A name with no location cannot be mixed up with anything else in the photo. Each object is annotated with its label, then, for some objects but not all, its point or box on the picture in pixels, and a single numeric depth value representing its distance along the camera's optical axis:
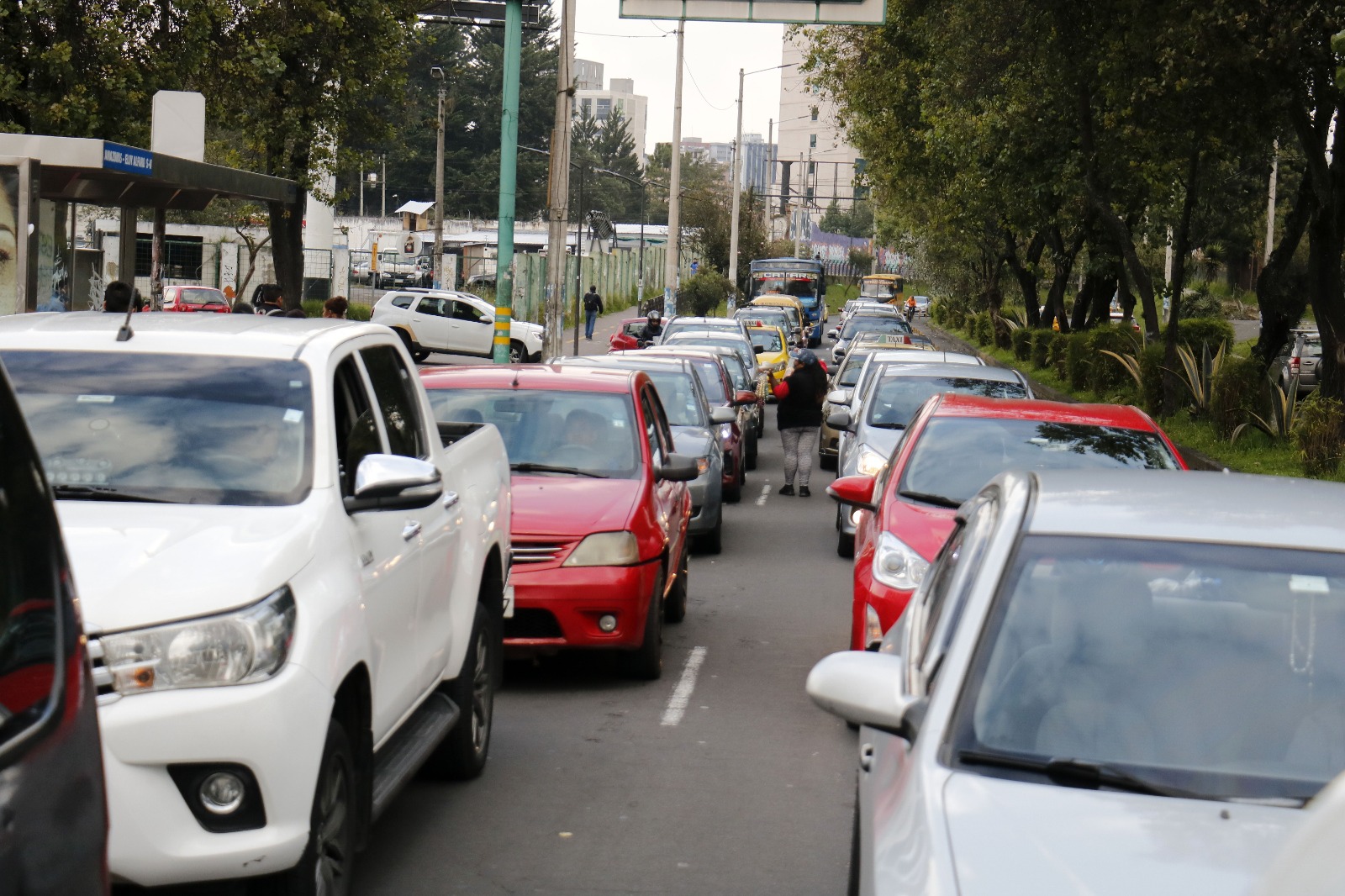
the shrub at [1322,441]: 16.75
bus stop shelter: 13.45
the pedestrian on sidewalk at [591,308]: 48.84
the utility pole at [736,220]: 63.59
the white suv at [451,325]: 39.84
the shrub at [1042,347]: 38.38
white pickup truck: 4.13
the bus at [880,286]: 101.07
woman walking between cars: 18.33
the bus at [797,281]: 69.44
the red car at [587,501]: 8.64
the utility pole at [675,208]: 44.19
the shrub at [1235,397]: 20.41
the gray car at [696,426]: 14.12
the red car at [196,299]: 39.69
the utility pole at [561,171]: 22.72
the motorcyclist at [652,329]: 37.93
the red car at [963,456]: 8.12
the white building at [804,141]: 144.38
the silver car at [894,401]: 13.95
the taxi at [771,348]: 33.56
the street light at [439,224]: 52.91
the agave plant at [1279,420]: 19.95
